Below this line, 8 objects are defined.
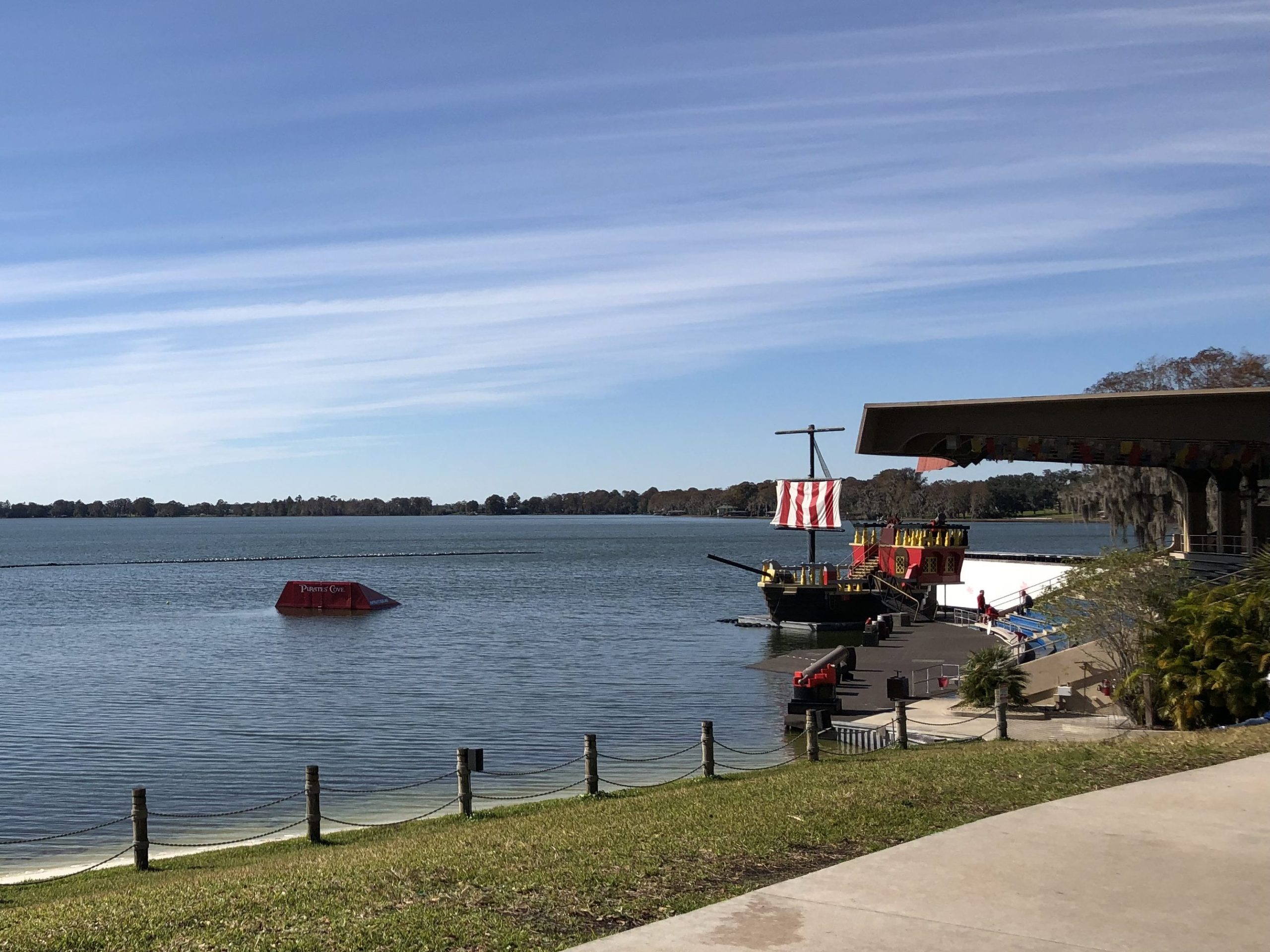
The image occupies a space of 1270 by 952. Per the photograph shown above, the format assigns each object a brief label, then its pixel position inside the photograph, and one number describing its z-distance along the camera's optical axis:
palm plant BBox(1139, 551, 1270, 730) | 19.05
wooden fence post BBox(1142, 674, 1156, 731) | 20.45
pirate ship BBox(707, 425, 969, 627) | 55.28
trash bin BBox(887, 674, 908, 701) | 28.53
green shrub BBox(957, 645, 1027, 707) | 25.41
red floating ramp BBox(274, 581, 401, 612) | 74.81
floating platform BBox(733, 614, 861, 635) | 57.91
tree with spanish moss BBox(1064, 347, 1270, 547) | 62.69
